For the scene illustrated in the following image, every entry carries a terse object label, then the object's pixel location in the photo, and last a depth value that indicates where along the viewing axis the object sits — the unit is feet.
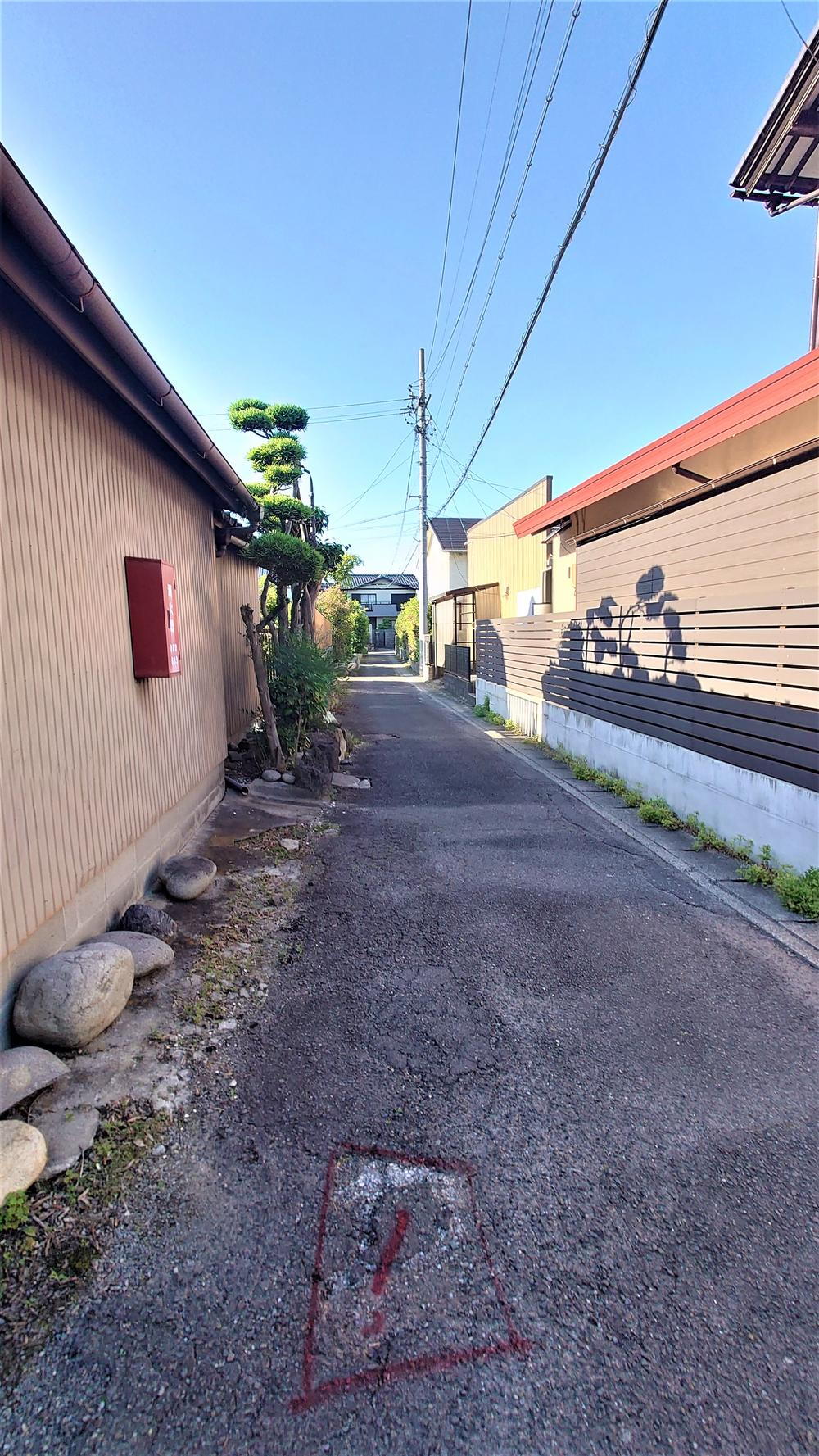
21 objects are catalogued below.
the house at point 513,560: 44.14
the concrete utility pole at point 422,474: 68.90
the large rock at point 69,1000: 7.83
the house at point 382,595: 178.50
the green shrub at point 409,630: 90.69
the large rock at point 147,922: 10.98
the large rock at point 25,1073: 6.82
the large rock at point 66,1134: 6.45
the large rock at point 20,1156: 5.96
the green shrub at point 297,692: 24.68
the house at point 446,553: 86.22
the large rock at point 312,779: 21.57
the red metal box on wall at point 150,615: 12.53
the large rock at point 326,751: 22.99
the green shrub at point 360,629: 88.40
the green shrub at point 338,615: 59.06
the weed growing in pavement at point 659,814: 17.92
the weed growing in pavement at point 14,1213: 5.74
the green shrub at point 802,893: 12.25
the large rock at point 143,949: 9.84
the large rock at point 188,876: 12.80
